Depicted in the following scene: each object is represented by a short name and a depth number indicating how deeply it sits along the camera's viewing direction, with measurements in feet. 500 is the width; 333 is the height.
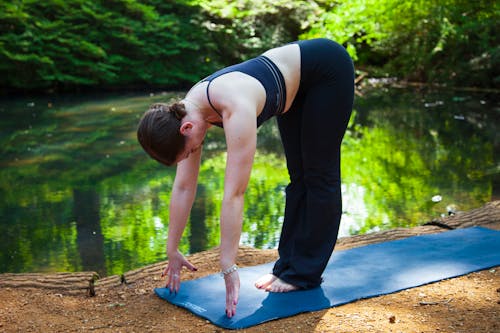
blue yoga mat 8.05
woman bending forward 7.36
